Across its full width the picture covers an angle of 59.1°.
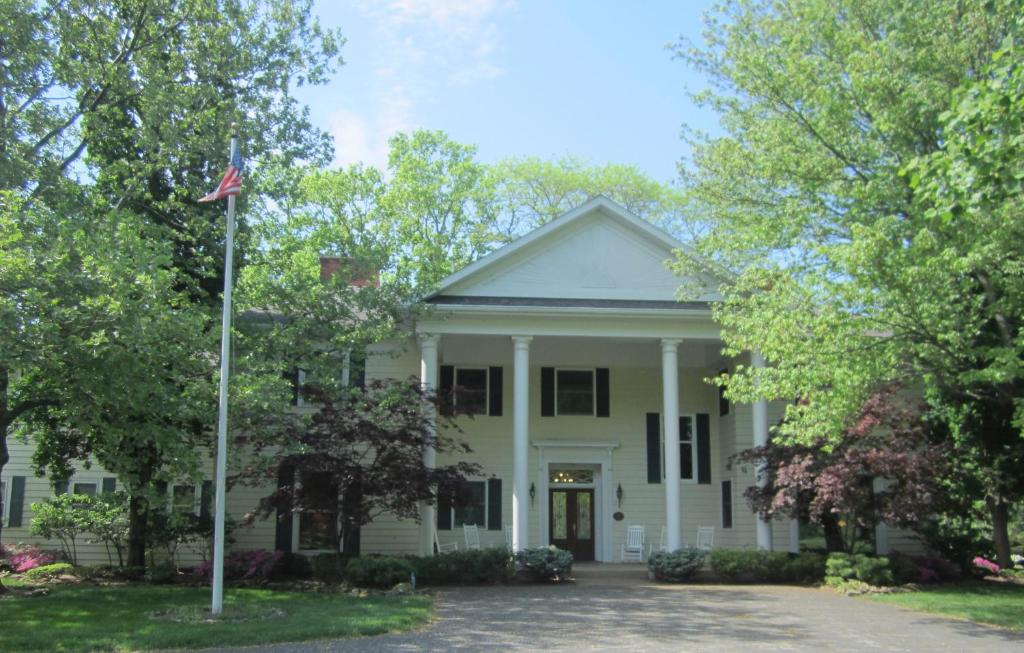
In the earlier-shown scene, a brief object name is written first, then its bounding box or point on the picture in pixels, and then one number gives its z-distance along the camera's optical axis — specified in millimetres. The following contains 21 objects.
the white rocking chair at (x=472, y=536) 21672
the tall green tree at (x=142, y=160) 12320
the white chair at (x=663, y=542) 21984
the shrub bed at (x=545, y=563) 17625
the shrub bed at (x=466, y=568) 17467
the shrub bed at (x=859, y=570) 16891
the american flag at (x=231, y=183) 13016
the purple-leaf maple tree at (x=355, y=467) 16844
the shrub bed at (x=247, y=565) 17641
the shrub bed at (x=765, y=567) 17969
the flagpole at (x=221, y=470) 12453
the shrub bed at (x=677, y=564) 18062
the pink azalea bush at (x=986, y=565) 19438
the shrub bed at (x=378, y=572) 16438
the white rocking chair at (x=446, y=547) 21562
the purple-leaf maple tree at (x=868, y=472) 16672
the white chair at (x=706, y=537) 22188
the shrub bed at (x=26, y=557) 19219
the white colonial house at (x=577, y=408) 19875
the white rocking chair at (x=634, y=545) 22078
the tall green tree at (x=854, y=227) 13227
